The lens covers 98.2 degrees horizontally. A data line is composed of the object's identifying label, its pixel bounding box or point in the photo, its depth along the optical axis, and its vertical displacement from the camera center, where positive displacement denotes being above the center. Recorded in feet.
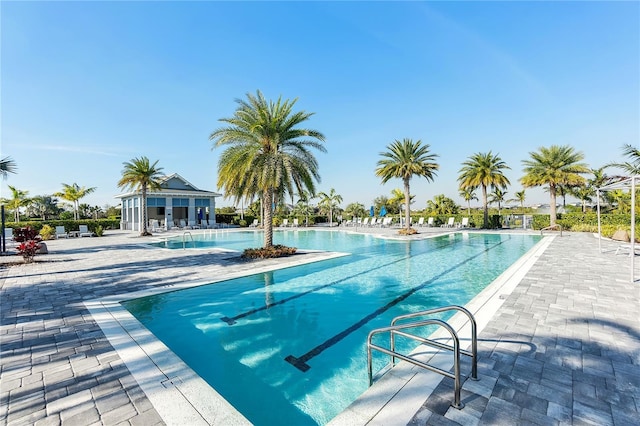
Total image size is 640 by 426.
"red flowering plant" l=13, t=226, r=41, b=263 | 37.52 -3.67
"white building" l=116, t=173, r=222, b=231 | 101.45 +4.97
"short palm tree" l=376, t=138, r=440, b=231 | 74.59 +14.33
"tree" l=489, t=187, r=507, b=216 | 173.79 +10.96
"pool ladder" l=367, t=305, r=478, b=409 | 8.25 -4.73
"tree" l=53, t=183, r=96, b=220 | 113.70 +9.32
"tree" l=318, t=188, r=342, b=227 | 147.13 +8.35
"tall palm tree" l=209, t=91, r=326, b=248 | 39.34 +9.68
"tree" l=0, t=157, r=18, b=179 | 41.74 +7.52
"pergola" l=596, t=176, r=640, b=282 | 20.61 +2.58
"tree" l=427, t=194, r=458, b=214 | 139.24 +4.79
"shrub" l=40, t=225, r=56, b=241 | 73.26 -4.57
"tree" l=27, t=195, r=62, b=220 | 162.53 +5.15
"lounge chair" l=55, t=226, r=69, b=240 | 79.15 -4.78
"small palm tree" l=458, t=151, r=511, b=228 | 87.81 +13.57
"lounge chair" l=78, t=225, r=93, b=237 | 81.97 -4.96
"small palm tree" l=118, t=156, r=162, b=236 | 77.46 +11.28
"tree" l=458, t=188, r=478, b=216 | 163.84 +11.03
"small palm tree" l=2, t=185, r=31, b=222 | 105.09 +6.99
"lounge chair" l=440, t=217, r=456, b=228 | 98.37 -3.10
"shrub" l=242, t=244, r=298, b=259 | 40.86 -5.69
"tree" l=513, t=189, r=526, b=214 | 182.19 +11.30
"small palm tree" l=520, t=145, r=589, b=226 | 77.51 +13.05
